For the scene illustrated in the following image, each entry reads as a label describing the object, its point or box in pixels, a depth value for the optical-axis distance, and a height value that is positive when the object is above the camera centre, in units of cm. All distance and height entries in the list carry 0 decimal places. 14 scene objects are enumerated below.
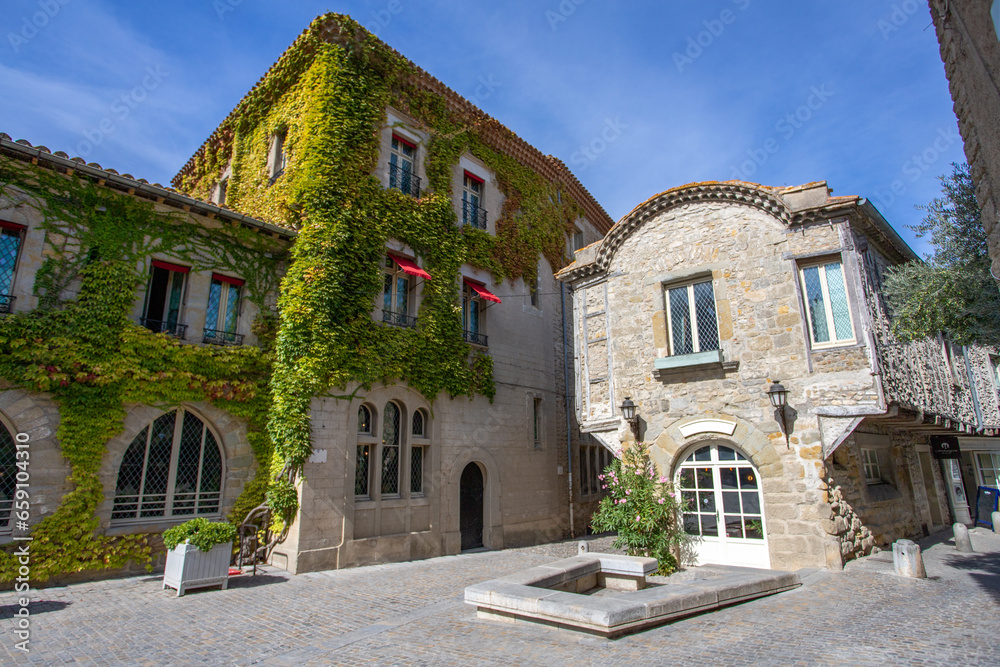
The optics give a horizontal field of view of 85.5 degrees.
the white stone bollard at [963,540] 1060 -157
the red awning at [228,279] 1106 +378
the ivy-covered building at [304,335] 893 +258
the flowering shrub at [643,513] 946 -91
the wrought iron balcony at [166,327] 1008 +260
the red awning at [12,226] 888 +392
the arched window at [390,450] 1166 +32
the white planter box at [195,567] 782 -143
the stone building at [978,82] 363 +259
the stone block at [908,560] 819 -150
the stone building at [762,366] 899 +172
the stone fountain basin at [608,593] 561 -154
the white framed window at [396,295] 1238 +389
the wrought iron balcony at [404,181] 1309 +680
